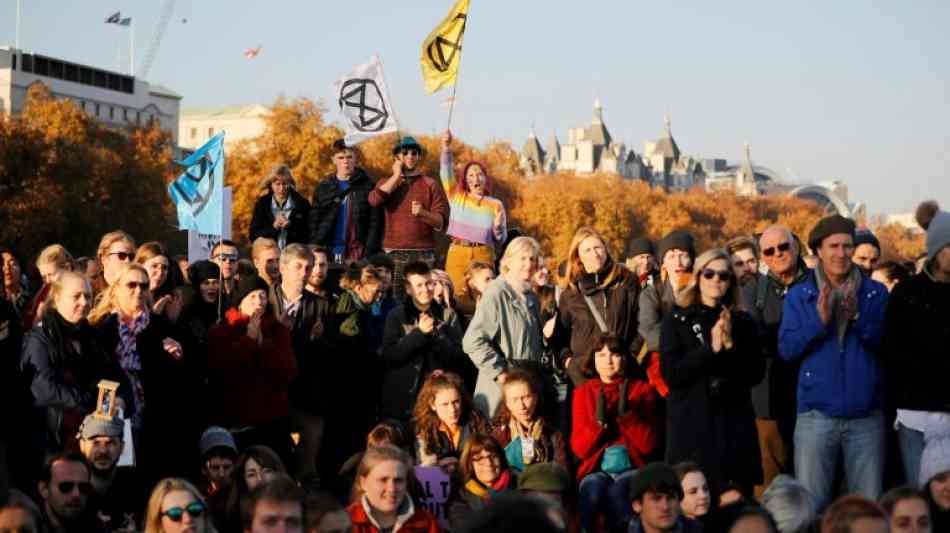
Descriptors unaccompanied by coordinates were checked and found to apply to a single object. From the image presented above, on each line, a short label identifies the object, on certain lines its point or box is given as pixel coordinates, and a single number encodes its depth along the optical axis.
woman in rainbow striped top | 14.31
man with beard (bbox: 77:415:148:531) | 8.95
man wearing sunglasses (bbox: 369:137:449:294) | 14.55
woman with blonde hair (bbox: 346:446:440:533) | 8.48
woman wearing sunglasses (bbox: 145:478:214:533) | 7.73
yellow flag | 16.47
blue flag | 13.77
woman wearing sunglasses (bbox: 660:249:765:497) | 9.77
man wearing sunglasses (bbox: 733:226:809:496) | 10.80
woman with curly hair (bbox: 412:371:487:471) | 10.46
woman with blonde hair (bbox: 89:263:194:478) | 10.13
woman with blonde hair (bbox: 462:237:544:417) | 11.23
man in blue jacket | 9.65
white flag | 16.39
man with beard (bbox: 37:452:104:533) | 8.39
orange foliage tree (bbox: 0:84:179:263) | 51.12
